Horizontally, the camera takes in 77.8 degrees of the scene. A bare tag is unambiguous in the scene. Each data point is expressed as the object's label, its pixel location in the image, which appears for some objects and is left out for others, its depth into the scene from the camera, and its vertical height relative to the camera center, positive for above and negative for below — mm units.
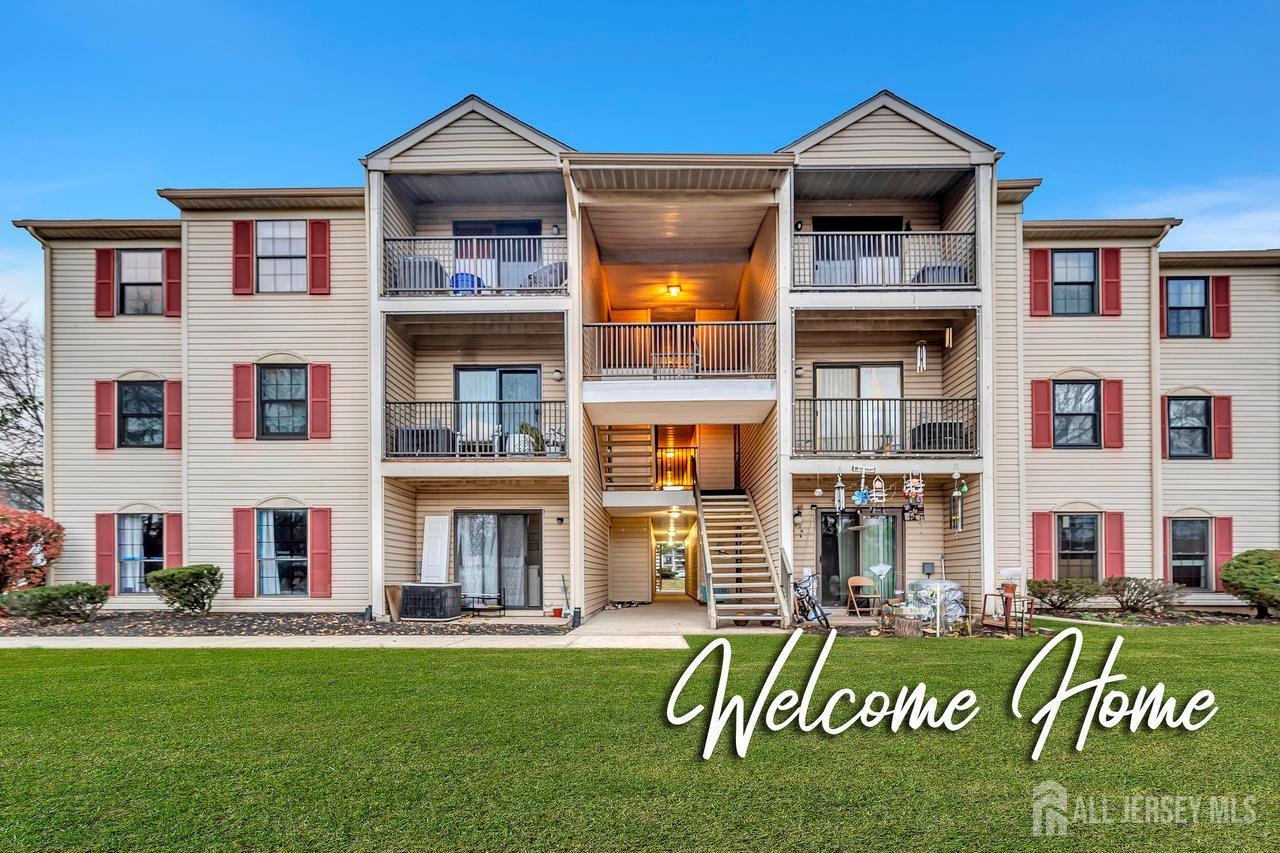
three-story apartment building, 14320 +1219
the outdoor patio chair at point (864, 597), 13953 -2926
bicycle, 13109 -2669
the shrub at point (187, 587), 14008 -2601
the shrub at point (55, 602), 13059 -2674
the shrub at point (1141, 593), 14523 -2887
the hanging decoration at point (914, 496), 13562 -1004
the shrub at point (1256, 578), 13898 -2510
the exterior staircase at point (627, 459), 17766 -452
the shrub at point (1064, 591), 14406 -2828
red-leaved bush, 14195 -1945
